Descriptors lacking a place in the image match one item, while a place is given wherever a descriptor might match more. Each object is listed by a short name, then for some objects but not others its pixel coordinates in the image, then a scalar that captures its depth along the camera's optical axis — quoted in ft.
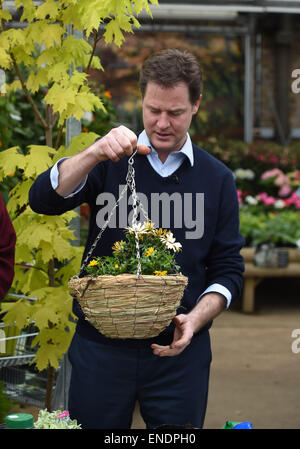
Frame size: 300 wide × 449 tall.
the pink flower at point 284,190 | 51.76
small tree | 16.33
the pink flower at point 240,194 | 51.85
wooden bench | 41.84
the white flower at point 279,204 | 50.60
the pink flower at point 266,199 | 51.13
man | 11.85
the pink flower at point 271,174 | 53.39
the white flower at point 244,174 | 53.68
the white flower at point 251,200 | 51.03
